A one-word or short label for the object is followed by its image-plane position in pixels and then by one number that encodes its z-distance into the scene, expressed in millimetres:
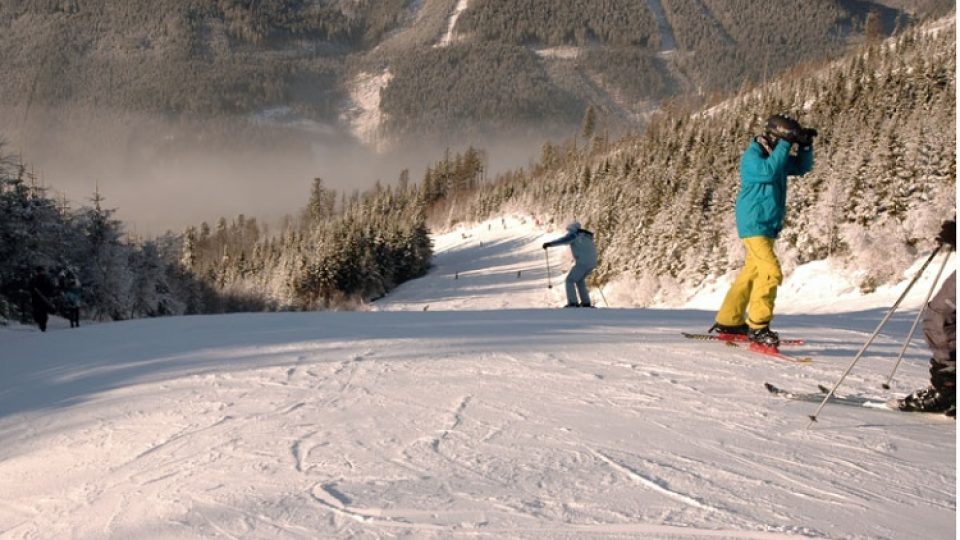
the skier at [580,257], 13039
